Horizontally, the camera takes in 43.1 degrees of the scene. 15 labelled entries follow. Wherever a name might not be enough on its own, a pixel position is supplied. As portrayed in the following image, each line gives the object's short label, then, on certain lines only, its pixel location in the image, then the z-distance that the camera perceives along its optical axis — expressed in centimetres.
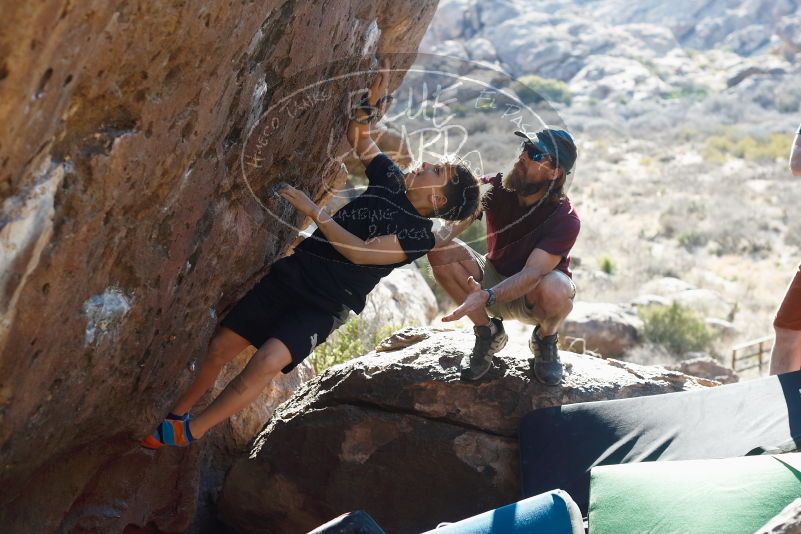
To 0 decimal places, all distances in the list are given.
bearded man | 455
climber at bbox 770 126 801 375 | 483
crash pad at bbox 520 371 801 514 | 409
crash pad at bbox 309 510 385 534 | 353
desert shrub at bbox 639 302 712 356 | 1269
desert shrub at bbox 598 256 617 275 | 1727
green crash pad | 339
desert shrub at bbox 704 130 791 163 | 2645
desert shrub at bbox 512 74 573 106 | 4003
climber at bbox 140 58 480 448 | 408
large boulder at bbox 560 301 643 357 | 1129
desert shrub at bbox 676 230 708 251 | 1903
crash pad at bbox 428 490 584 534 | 345
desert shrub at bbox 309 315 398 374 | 773
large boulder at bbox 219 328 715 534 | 478
